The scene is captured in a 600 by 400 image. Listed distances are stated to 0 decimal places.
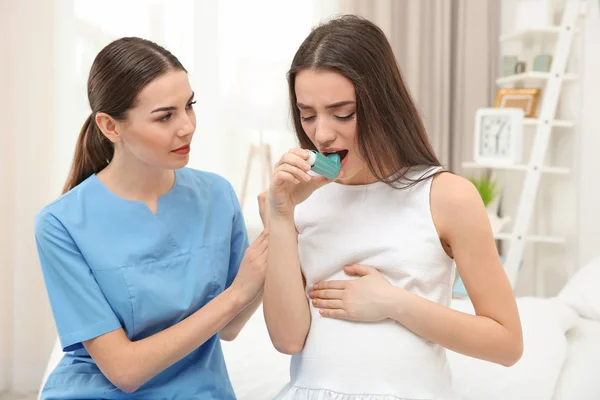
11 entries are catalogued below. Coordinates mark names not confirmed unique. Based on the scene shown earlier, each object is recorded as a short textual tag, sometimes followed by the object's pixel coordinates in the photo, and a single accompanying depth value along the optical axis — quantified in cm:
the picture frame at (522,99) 321
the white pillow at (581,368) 168
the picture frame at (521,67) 327
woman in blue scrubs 130
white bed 164
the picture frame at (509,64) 330
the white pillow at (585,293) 220
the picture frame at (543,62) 317
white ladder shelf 301
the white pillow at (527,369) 162
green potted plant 316
